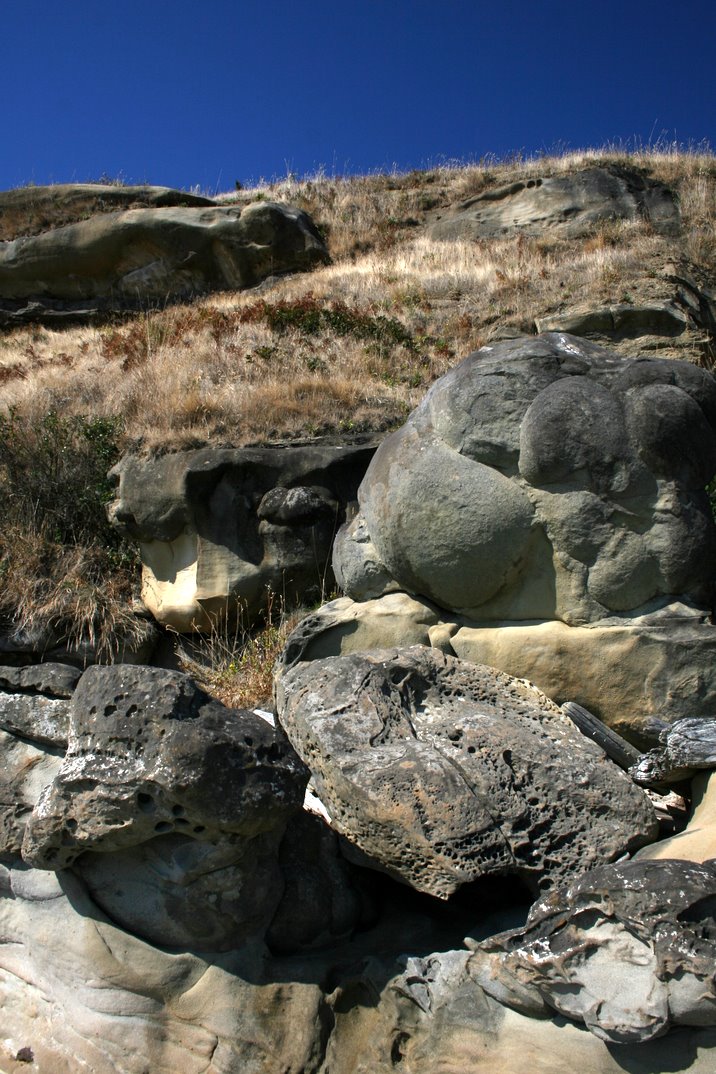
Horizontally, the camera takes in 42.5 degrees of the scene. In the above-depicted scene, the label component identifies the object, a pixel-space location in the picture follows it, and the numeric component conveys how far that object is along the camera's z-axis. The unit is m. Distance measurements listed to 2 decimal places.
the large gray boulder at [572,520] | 4.03
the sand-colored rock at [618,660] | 3.95
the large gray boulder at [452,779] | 3.24
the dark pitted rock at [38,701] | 3.62
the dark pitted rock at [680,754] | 3.65
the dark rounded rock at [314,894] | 3.46
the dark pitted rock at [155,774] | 3.05
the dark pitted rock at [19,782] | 3.48
